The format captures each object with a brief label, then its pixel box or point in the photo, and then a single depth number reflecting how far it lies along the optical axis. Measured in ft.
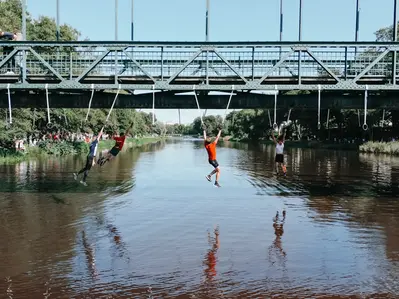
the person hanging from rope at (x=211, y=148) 56.99
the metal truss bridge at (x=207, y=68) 61.26
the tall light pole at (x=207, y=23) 72.87
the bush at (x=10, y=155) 113.29
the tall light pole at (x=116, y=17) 79.01
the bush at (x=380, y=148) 173.06
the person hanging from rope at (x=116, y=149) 59.41
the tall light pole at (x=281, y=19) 79.65
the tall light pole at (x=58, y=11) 77.97
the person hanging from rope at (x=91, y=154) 62.44
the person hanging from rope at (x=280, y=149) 70.44
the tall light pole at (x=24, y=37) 62.85
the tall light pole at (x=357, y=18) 76.75
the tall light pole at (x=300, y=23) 77.39
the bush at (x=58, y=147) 148.87
